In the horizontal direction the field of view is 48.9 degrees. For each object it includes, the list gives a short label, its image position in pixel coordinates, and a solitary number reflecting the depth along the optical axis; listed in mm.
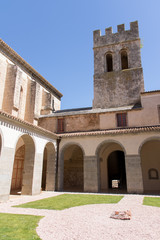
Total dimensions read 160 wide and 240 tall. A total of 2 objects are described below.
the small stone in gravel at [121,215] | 6325
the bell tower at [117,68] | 22406
